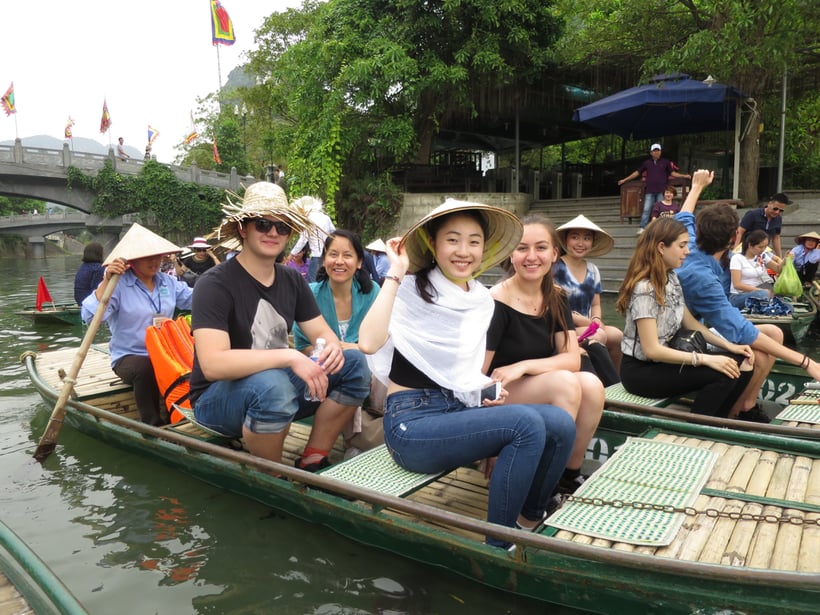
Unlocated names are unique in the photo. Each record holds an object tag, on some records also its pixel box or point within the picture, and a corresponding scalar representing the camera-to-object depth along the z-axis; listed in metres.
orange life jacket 4.27
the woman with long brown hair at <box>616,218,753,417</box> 3.66
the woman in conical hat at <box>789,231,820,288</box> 9.58
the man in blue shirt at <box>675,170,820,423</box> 3.88
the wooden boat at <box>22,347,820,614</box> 2.15
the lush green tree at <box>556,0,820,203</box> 10.54
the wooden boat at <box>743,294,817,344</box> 7.15
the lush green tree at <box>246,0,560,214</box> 14.47
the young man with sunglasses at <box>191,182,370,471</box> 3.06
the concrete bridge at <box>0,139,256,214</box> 26.11
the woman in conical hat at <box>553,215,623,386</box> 4.55
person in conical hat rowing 4.47
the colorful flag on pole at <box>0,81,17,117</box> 29.55
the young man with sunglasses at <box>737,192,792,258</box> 8.66
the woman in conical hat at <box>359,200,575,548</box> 2.49
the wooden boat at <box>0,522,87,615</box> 1.98
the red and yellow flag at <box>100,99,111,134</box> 34.59
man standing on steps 11.45
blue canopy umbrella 12.24
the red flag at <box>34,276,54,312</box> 11.10
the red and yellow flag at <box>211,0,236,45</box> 29.30
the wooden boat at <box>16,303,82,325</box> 10.90
